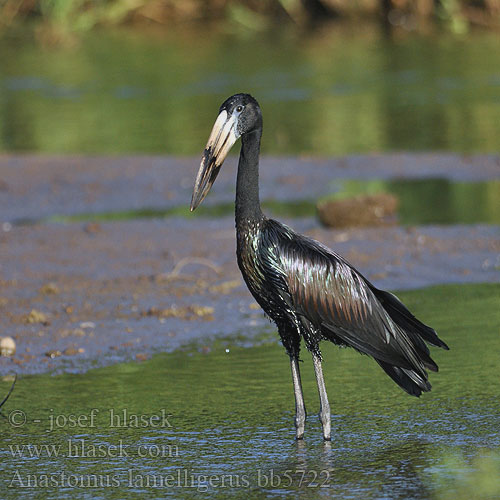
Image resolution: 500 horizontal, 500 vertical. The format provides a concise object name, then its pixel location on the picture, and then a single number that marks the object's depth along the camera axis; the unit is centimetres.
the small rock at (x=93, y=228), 2320
